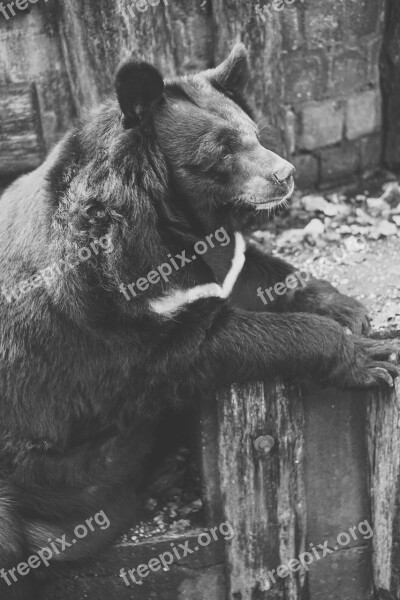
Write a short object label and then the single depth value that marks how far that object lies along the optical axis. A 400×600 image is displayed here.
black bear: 3.57
